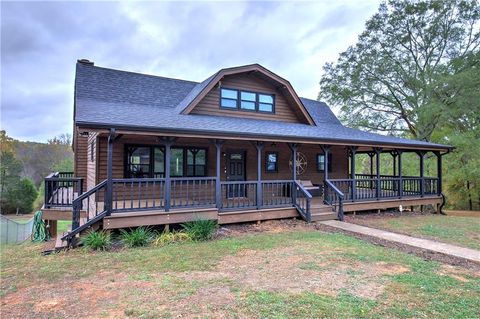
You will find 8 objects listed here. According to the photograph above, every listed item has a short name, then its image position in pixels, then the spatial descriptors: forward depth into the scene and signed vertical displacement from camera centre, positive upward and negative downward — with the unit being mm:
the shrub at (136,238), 7410 -1587
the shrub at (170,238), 7662 -1656
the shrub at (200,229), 7988 -1459
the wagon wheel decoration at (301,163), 14070 +645
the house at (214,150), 8484 +1072
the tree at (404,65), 19781 +8107
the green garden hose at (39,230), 10529 -2020
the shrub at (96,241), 7090 -1587
